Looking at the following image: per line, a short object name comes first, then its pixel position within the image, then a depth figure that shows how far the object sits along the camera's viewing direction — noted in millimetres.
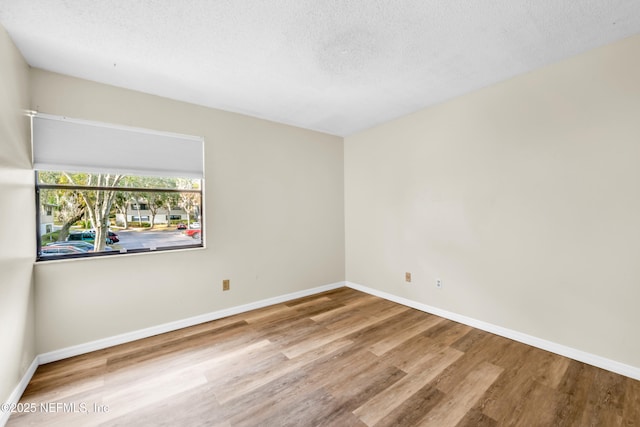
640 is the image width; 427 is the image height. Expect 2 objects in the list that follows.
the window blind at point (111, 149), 2197
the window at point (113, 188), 2242
